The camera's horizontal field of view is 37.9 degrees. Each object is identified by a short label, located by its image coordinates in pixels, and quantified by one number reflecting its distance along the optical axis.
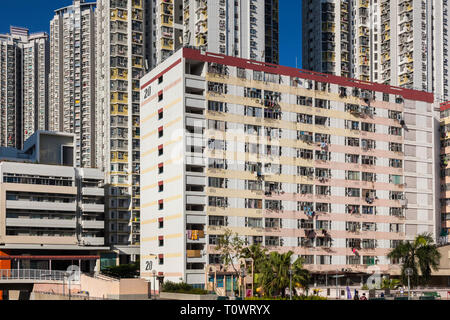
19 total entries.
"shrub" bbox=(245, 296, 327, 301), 55.53
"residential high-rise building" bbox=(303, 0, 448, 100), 140.25
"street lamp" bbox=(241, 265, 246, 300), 72.63
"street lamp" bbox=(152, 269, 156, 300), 87.28
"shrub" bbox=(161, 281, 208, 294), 76.68
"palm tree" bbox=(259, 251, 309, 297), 69.12
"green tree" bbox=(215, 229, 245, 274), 85.38
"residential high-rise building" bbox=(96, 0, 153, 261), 135.25
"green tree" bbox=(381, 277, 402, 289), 92.25
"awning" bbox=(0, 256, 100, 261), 102.44
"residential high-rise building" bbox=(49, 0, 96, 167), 176.50
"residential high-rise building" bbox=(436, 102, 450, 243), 110.12
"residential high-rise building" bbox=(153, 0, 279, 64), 126.31
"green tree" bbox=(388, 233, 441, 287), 85.12
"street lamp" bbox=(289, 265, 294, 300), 64.31
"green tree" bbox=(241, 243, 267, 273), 82.04
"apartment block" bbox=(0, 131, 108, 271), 108.50
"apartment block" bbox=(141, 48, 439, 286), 88.00
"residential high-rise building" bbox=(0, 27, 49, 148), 196.62
